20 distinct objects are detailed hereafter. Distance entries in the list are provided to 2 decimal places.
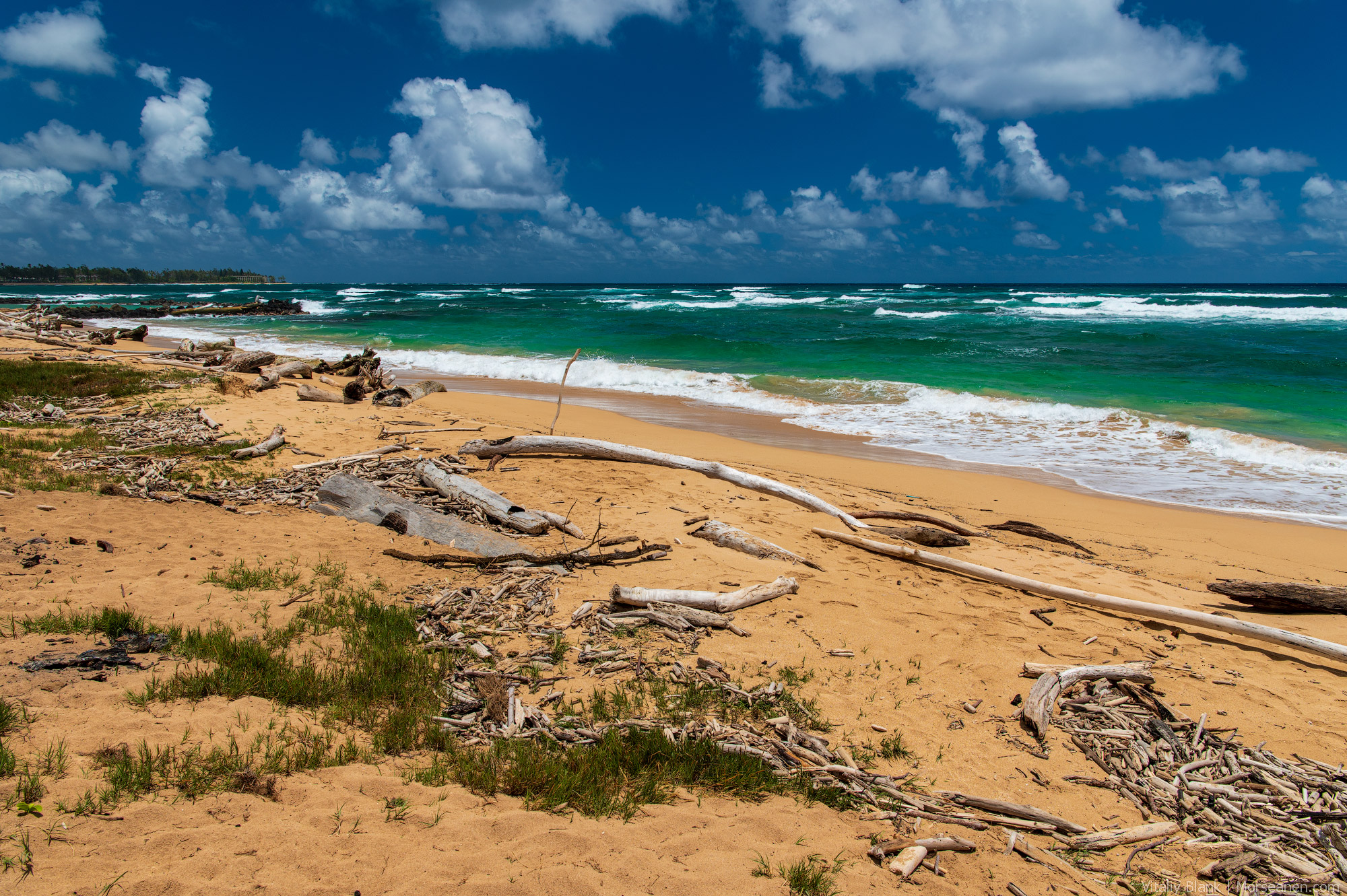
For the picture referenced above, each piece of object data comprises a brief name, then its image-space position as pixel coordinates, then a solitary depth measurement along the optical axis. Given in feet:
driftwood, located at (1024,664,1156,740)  12.39
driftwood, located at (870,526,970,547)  21.29
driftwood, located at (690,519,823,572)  19.36
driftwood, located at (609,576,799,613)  15.47
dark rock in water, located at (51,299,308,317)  117.39
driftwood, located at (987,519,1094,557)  23.07
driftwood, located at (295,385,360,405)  38.60
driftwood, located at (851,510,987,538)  23.16
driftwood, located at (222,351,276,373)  48.93
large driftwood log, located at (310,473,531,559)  18.72
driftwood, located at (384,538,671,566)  17.57
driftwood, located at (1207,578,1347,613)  17.58
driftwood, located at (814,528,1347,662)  15.40
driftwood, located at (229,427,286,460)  25.34
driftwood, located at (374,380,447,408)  39.68
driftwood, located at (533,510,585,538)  20.06
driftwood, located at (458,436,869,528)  26.66
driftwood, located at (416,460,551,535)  20.07
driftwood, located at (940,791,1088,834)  9.93
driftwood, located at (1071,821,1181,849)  9.67
